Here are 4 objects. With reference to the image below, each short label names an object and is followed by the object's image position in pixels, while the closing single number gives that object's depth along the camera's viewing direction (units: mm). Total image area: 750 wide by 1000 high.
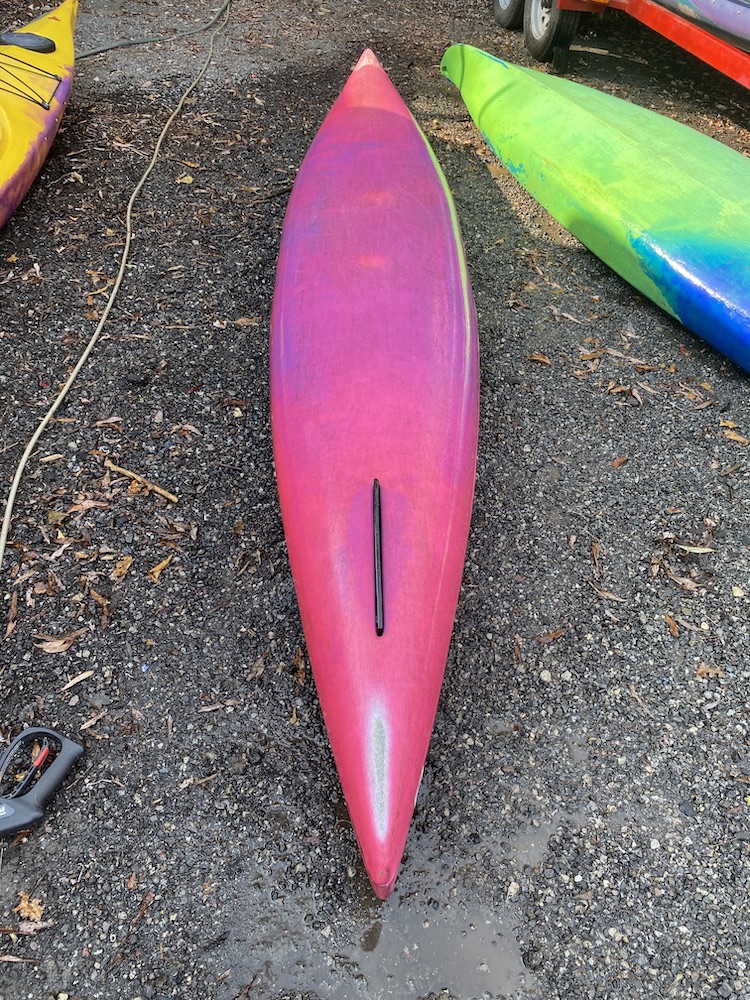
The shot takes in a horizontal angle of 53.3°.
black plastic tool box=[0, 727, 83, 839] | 1820
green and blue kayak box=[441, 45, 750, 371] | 3129
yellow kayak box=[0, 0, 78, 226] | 3588
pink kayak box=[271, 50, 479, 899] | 1819
